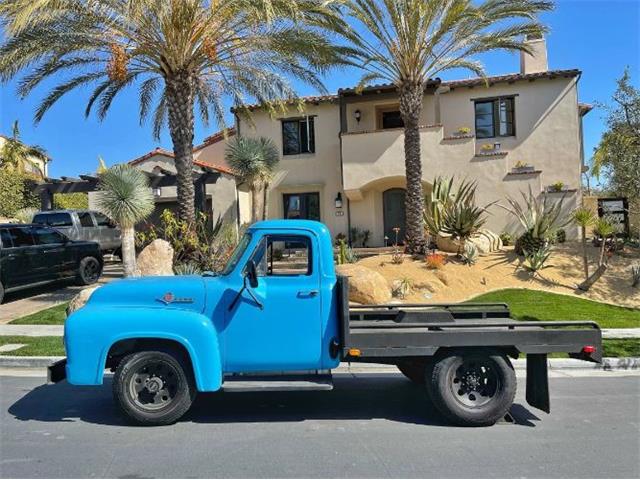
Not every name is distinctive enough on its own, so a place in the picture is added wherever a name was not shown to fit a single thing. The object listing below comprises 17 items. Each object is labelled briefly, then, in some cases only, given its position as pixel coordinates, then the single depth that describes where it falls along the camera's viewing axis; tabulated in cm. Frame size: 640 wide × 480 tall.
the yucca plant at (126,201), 1309
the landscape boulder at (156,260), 1216
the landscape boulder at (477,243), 1486
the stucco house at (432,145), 1914
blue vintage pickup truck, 513
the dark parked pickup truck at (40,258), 1229
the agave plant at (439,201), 1532
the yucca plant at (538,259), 1367
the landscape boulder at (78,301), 1057
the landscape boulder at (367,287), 1183
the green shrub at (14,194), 2666
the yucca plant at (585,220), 1311
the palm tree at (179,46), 1120
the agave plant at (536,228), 1420
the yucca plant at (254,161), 1925
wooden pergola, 1720
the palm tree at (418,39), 1387
